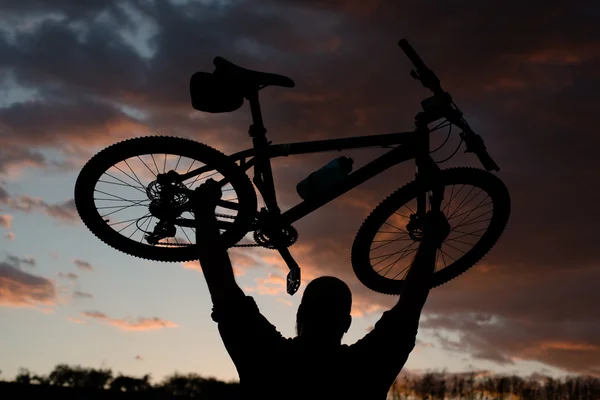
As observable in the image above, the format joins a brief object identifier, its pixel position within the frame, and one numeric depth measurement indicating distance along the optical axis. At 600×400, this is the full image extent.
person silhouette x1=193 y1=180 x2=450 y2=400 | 2.09
